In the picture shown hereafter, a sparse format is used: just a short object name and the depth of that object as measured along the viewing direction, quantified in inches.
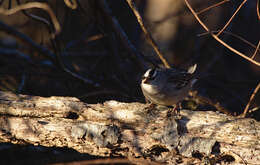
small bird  269.3
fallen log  210.1
